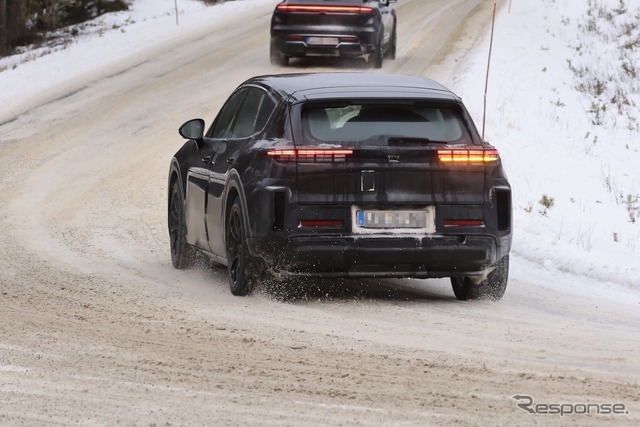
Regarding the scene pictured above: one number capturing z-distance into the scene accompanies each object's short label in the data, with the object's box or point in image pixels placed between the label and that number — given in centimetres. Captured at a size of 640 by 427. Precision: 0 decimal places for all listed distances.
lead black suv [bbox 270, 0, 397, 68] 4972
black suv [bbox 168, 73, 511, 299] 1806
